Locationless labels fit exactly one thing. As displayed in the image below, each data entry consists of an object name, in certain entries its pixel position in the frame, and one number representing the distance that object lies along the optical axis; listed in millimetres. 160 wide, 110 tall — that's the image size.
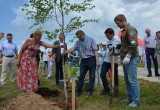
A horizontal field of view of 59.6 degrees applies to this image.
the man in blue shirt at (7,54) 5331
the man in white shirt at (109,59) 3950
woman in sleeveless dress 3937
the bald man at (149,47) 5820
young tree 3836
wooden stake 3084
